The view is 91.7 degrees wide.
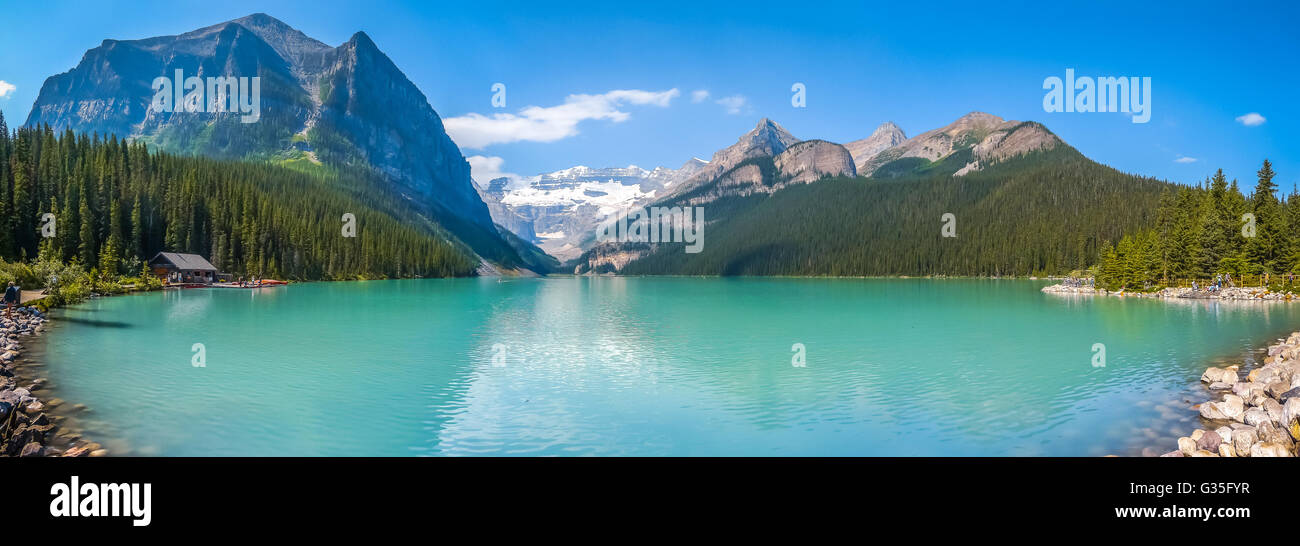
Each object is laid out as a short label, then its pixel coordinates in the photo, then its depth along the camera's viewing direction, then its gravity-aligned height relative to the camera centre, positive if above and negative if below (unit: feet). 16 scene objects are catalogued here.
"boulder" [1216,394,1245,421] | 56.49 -12.56
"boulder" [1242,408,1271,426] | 49.44 -11.82
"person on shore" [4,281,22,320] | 140.15 -5.56
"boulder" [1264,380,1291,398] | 58.34 -11.15
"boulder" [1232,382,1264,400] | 61.59 -12.11
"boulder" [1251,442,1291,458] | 41.14 -11.87
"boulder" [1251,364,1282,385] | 67.10 -11.43
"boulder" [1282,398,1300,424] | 44.68 -10.17
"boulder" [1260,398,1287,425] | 47.41 -11.29
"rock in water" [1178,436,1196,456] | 46.03 -13.06
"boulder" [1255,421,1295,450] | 42.93 -11.57
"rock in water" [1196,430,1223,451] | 45.60 -12.56
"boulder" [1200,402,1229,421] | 57.88 -13.25
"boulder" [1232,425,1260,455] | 43.06 -11.63
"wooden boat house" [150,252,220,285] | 332.60 +1.04
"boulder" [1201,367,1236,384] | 73.03 -12.59
